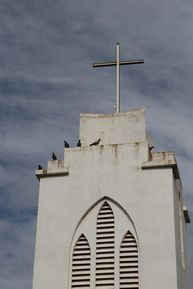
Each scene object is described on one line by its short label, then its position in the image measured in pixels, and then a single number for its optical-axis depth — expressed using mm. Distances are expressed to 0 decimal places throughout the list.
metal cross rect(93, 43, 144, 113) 24894
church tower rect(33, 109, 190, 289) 21031
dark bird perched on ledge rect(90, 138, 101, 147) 23188
